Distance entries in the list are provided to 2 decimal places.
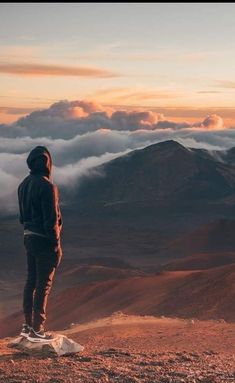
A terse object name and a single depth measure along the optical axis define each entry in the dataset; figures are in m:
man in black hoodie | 7.55
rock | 7.83
